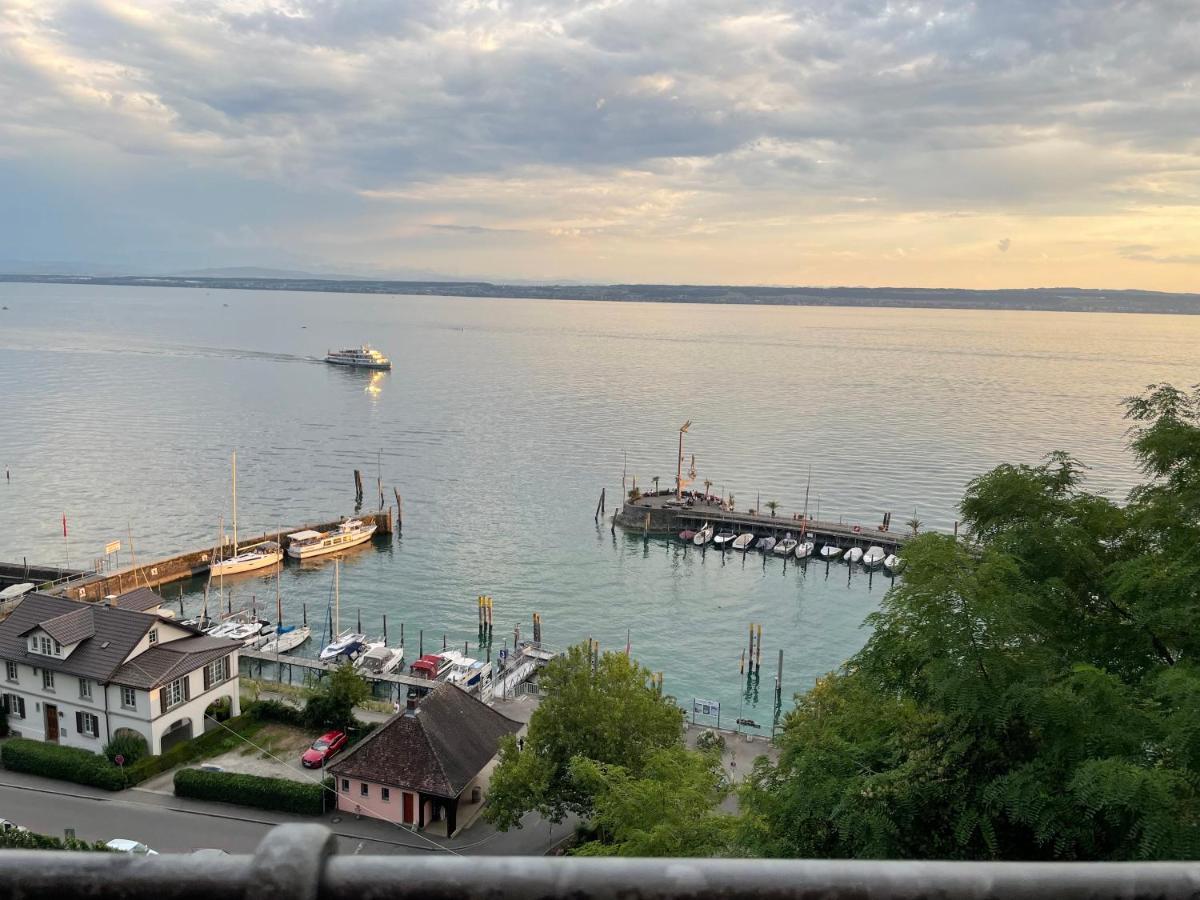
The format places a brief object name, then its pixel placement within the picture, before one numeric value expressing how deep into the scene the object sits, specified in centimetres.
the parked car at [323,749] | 2753
